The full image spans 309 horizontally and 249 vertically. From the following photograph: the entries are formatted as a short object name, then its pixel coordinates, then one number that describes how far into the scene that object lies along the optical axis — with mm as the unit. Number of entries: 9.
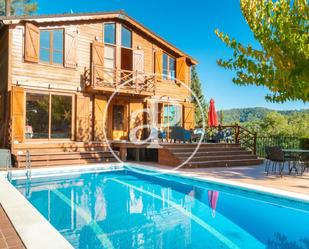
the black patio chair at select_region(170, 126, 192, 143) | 12914
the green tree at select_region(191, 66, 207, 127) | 34406
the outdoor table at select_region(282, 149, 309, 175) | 9470
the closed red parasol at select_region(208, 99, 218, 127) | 14059
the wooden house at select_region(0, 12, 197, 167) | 11383
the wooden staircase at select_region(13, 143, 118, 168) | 10570
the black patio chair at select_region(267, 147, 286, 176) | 8953
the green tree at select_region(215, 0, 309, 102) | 6059
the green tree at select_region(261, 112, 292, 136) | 46253
